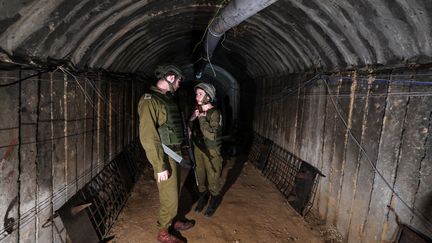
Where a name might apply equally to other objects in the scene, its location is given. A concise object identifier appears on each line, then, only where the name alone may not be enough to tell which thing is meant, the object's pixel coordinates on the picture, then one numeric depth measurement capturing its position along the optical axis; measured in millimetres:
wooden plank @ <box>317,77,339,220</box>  3986
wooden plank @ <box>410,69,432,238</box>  2428
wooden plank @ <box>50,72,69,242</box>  2840
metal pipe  2688
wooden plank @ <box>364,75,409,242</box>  2773
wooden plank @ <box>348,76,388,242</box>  3043
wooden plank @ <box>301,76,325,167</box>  4406
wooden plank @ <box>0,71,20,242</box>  2100
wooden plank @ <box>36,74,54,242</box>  2598
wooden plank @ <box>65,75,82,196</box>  3133
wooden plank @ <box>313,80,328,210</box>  4262
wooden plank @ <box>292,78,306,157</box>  5177
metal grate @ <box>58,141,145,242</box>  3180
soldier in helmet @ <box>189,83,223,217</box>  4206
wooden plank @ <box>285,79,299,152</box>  5523
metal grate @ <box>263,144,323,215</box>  4645
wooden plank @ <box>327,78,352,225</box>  3670
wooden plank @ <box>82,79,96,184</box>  3639
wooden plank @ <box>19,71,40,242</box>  2346
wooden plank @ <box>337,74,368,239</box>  3357
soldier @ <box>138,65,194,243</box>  3123
